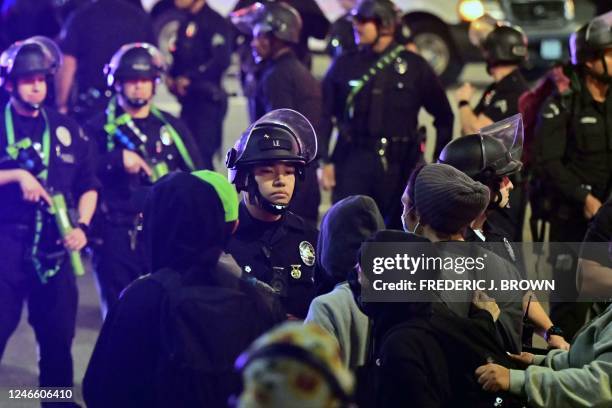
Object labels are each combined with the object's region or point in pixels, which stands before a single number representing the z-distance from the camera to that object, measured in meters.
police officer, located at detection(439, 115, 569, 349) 11.00
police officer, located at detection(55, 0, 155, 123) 19.14
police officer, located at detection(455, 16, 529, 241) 17.25
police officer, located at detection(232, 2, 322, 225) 16.48
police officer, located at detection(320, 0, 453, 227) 17.20
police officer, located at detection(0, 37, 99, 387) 13.57
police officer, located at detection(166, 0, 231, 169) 20.73
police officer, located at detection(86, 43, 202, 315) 14.84
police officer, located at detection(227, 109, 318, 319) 10.94
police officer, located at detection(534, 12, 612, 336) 15.70
